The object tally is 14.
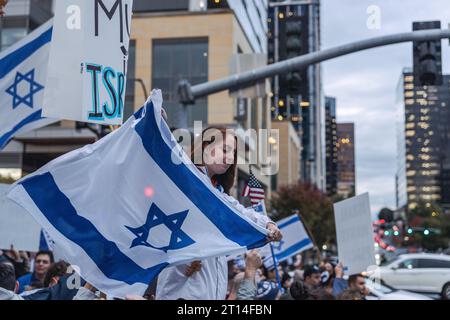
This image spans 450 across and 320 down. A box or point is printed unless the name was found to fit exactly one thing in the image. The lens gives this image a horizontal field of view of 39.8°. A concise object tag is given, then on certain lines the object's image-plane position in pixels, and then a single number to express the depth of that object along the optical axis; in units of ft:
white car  66.03
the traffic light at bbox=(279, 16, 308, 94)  40.06
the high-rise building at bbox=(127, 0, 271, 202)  91.97
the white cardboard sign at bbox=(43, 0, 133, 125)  11.64
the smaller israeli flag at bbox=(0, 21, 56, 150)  19.08
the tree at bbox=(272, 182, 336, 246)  144.87
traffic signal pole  36.42
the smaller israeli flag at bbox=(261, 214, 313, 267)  33.76
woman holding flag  9.62
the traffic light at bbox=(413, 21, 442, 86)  34.17
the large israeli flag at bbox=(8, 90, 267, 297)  9.16
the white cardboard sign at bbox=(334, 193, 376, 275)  20.66
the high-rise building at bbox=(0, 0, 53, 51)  93.20
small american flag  14.16
